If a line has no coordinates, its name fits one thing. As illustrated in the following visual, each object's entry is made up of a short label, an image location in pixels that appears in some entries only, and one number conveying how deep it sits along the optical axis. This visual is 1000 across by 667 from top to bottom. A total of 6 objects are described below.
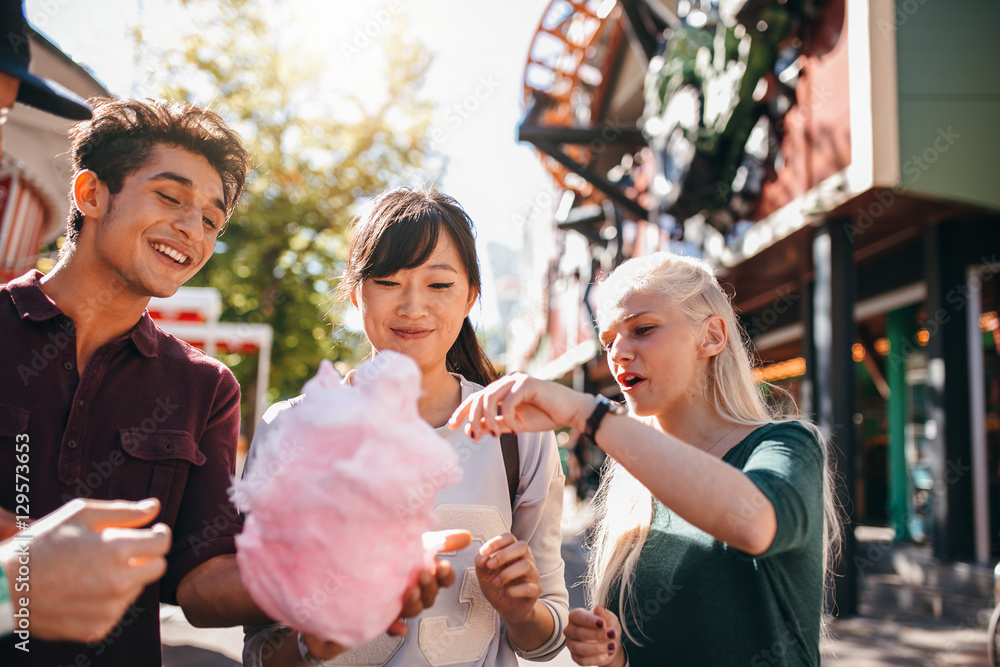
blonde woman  1.40
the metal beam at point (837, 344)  5.59
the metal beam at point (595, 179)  9.18
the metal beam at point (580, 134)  9.59
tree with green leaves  14.35
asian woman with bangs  1.66
